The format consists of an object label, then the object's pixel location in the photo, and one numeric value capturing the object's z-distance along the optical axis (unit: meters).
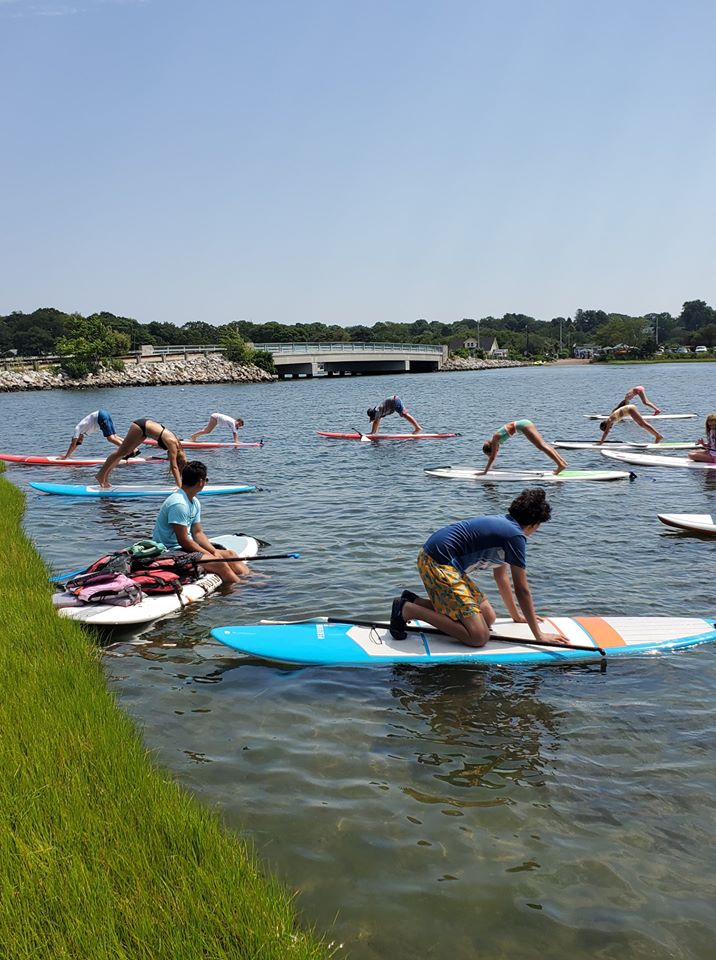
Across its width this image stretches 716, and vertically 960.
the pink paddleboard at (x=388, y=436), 28.48
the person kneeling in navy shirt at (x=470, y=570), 7.07
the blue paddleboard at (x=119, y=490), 17.23
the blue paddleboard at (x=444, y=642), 7.56
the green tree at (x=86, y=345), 89.63
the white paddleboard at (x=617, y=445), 23.33
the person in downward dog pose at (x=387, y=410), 26.41
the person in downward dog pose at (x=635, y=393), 26.48
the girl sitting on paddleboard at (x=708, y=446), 18.75
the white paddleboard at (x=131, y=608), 8.33
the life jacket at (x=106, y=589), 8.61
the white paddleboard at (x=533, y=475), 18.61
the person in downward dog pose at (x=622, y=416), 24.02
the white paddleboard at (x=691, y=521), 12.96
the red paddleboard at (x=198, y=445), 26.97
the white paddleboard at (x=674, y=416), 32.69
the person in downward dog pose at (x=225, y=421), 25.94
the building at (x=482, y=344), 185.64
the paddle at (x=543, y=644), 7.55
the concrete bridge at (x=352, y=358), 100.12
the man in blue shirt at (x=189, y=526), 9.66
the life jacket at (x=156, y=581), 9.10
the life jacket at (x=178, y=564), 9.55
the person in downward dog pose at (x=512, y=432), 17.91
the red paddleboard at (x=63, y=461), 22.33
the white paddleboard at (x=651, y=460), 19.50
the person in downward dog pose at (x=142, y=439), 15.77
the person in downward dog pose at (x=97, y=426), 20.78
